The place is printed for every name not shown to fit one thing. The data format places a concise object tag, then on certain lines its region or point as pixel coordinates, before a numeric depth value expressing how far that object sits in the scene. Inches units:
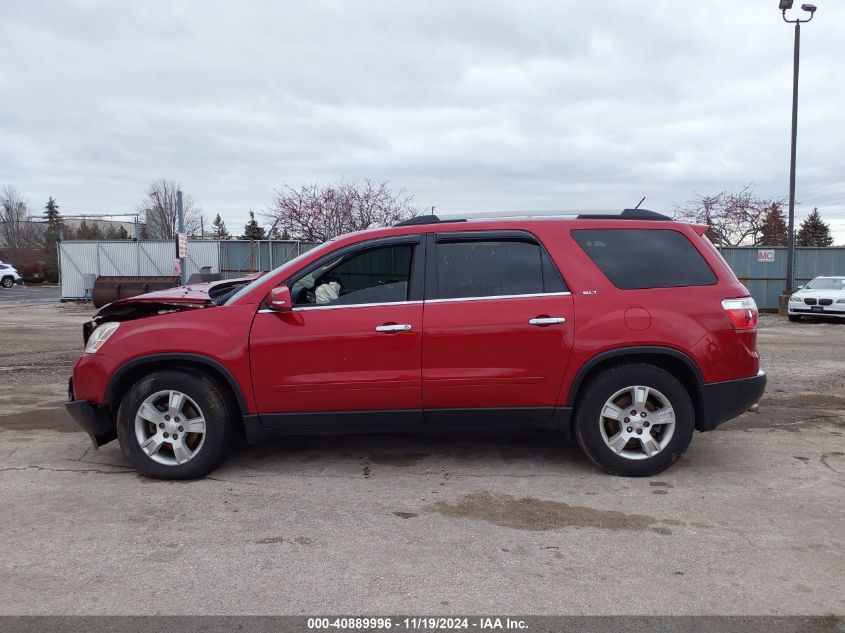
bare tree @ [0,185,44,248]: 2851.9
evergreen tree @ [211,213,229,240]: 3790.6
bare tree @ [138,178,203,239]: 2415.1
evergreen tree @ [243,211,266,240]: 2543.3
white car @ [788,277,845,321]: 706.2
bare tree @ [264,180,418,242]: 1288.1
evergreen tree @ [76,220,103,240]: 2719.0
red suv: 183.8
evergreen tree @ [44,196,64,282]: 2135.8
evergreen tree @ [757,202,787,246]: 1626.5
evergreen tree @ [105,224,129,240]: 3052.4
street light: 747.4
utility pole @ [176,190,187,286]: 1012.7
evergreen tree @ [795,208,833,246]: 2273.6
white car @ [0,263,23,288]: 1742.1
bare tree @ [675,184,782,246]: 1640.0
